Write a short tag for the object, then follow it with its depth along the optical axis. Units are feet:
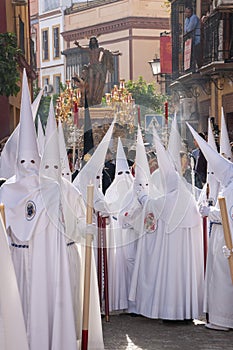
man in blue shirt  74.74
